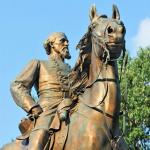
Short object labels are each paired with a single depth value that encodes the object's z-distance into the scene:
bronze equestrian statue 10.51
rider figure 11.13
